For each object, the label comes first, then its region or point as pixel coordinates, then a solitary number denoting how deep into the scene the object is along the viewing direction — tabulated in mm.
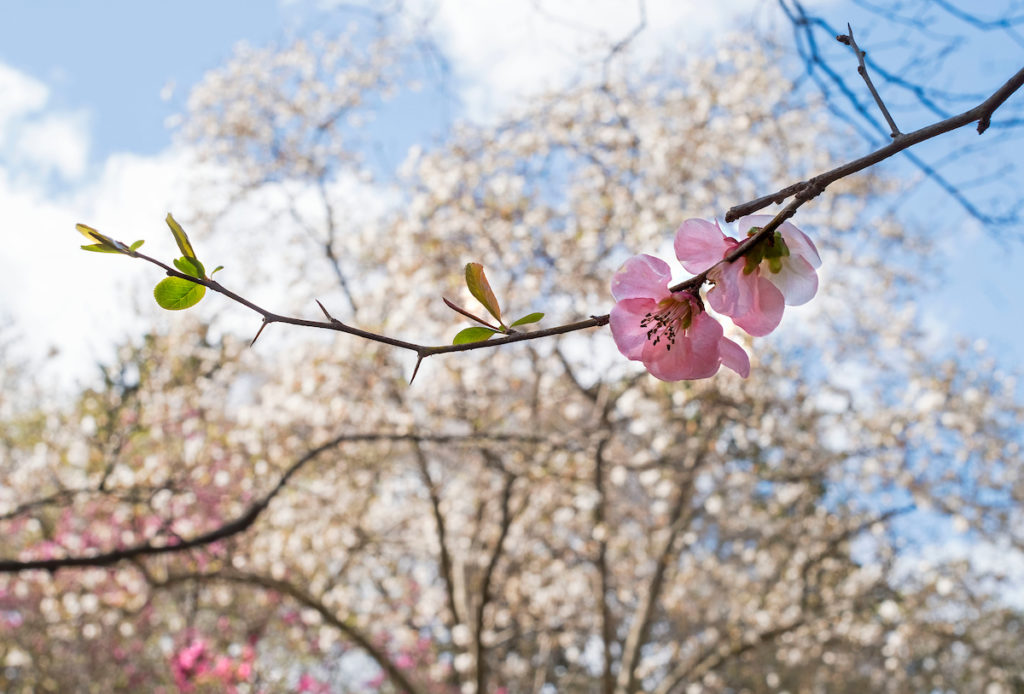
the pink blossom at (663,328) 575
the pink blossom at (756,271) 557
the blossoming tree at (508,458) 3863
